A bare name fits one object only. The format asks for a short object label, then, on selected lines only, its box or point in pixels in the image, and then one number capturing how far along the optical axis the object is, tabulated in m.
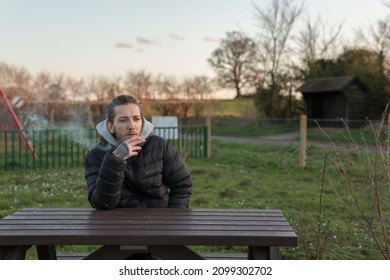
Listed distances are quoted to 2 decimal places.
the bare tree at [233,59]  15.39
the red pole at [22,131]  10.54
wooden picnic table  2.09
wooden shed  19.19
